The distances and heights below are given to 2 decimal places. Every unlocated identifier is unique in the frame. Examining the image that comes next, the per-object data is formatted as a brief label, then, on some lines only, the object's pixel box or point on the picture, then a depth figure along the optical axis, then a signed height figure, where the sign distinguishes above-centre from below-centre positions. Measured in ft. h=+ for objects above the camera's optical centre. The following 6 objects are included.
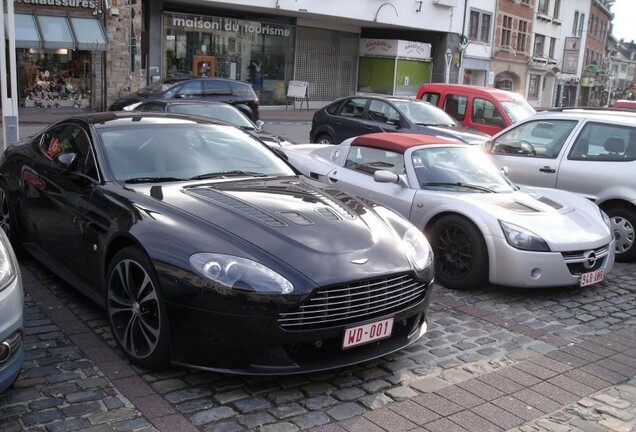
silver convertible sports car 18.45 -3.65
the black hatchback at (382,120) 39.47 -2.20
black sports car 11.49 -3.38
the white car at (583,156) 24.21 -2.40
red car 44.34 -0.99
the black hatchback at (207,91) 54.03 -1.48
